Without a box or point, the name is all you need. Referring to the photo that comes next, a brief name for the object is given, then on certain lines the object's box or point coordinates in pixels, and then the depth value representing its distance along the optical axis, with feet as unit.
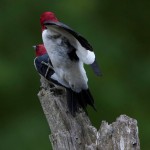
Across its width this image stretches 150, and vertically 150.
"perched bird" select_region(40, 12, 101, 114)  46.19
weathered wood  39.93
